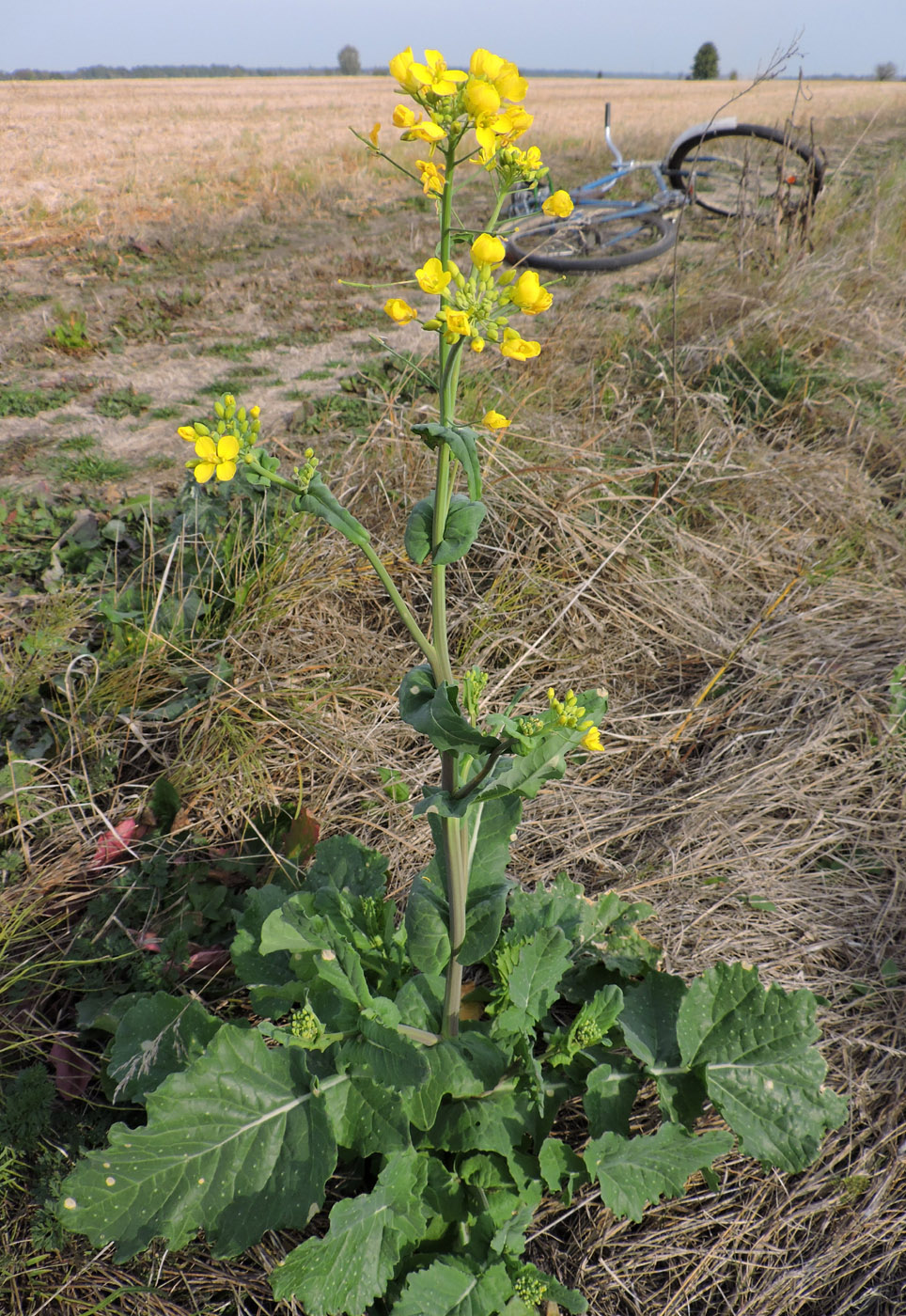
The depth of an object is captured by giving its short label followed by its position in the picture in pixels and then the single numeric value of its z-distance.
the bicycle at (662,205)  5.45
